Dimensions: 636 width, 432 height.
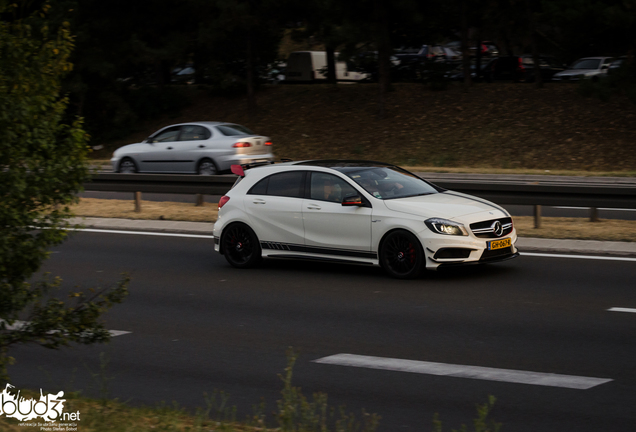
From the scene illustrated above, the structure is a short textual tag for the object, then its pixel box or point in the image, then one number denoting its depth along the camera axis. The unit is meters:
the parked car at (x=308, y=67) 43.69
